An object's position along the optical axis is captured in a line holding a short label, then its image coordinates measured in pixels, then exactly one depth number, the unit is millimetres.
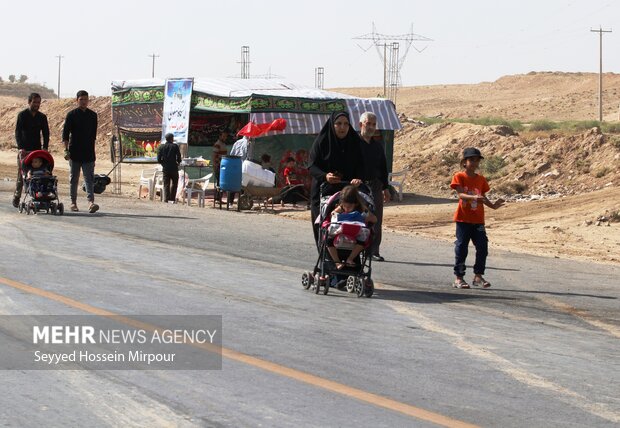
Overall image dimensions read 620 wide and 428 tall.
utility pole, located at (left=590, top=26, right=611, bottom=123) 90375
